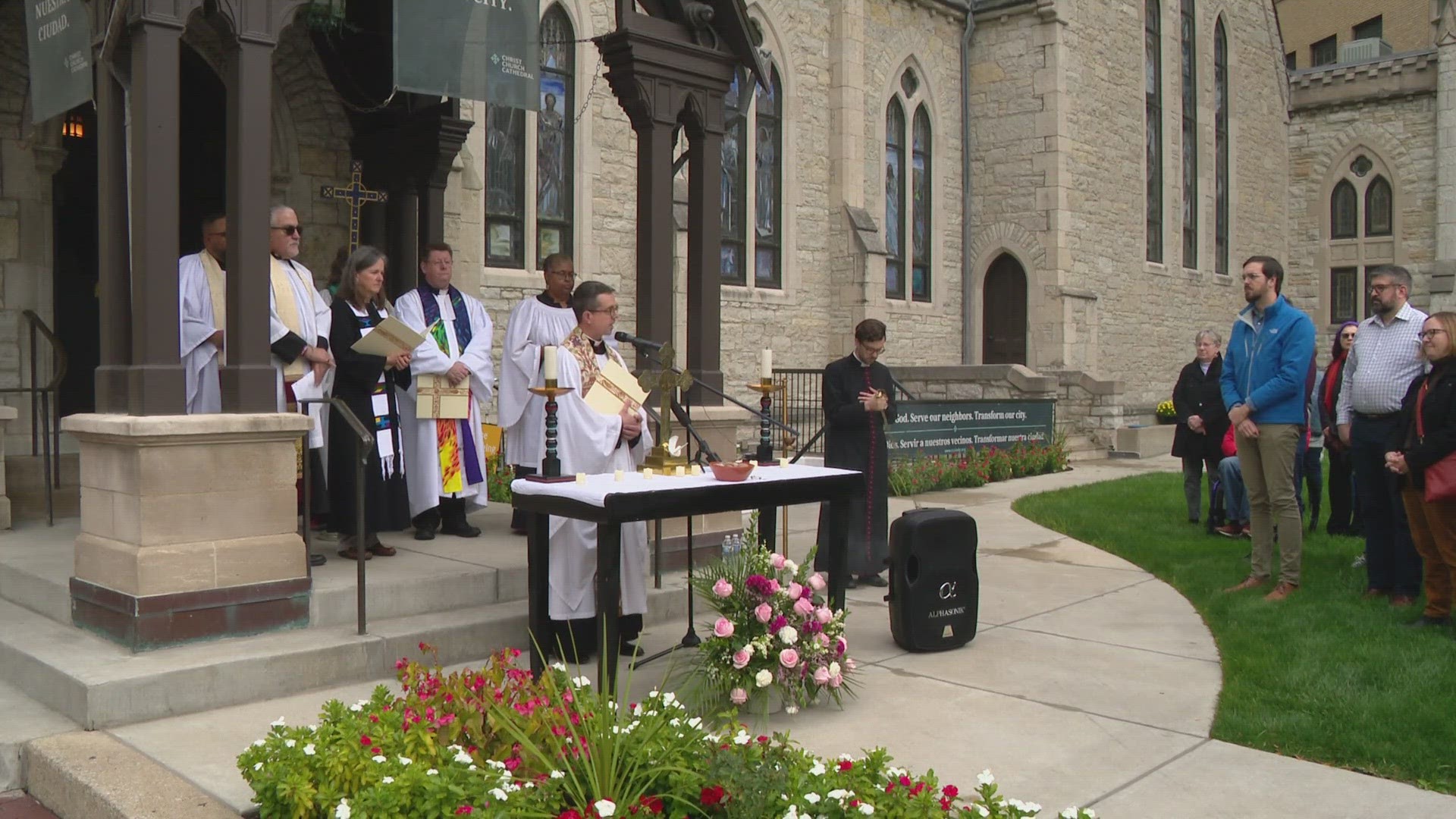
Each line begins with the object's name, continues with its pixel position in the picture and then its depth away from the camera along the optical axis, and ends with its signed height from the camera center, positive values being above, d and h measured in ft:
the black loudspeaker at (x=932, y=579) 20.48 -3.26
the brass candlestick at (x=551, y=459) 17.73 -0.91
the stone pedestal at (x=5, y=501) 25.48 -2.12
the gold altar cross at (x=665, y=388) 18.57 +0.18
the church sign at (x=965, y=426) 48.98 -1.35
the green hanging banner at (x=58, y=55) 20.20 +6.26
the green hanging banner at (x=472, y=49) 22.16 +6.93
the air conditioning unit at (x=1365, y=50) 118.42 +35.20
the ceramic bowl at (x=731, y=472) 17.58 -1.11
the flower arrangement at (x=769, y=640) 16.62 -3.50
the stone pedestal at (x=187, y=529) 17.67 -2.00
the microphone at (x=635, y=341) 18.98 +0.95
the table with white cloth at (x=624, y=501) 16.17 -1.51
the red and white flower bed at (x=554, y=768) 11.35 -3.81
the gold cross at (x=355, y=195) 32.50 +5.82
